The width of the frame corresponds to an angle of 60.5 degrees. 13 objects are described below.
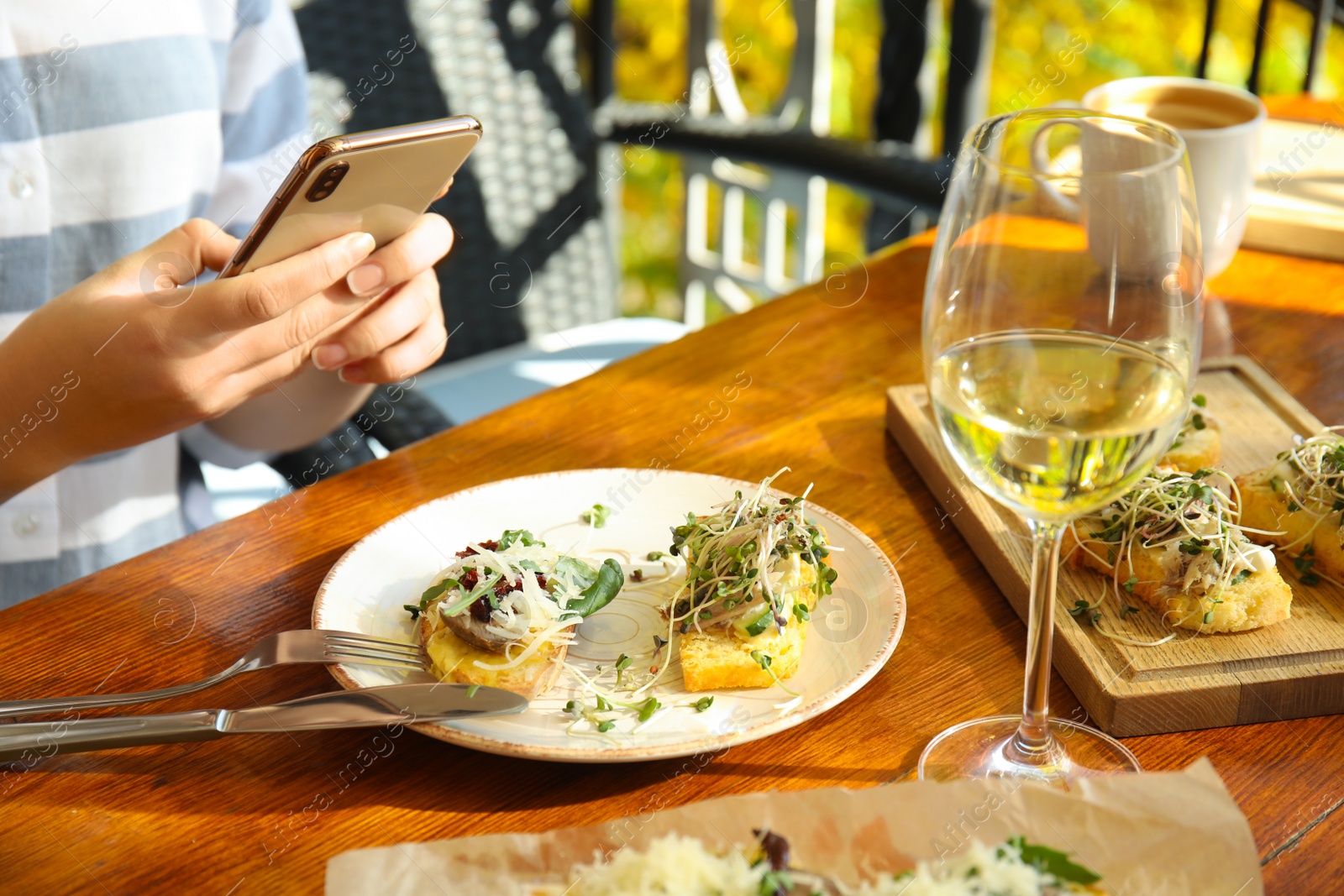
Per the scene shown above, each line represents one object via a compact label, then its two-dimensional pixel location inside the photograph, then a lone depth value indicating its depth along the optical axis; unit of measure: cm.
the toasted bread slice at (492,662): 71
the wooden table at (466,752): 64
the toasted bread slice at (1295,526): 81
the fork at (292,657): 70
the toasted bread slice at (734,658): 71
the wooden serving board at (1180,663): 71
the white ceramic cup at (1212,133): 123
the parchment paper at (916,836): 53
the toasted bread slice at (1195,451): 93
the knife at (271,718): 66
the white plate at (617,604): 66
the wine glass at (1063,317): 55
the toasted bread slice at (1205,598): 75
